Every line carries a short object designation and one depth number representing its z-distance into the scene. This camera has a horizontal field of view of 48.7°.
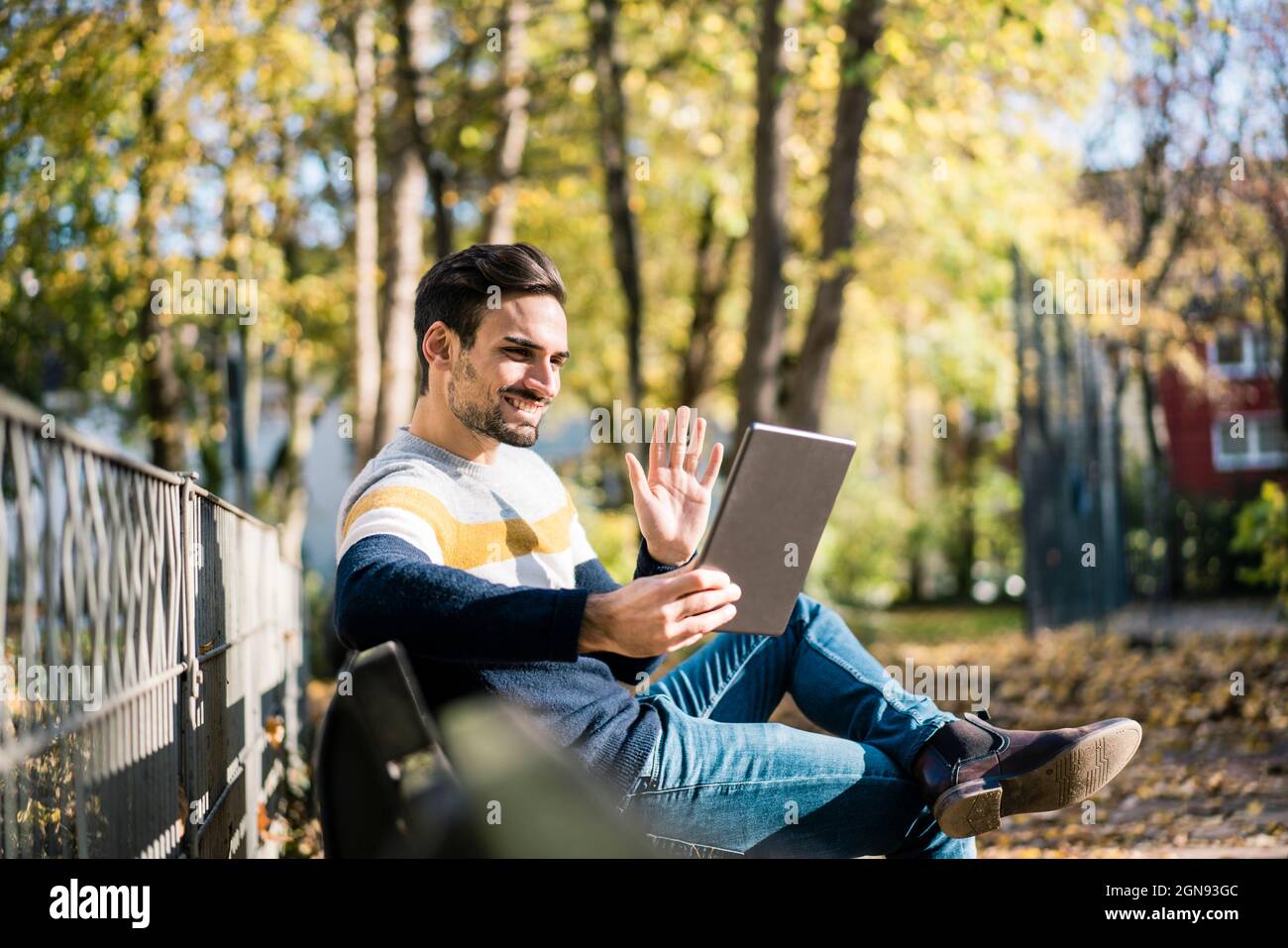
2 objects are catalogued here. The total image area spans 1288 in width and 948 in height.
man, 2.78
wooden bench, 2.05
